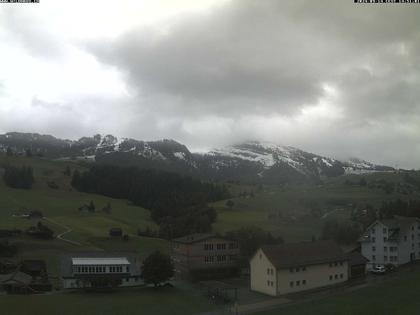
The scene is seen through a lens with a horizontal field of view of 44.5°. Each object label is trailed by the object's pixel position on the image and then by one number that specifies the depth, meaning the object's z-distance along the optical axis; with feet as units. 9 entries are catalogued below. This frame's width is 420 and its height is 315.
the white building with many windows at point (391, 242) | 271.69
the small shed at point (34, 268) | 244.07
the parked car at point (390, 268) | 251.78
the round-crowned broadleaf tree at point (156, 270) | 221.87
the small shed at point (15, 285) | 214.28
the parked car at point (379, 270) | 247.68
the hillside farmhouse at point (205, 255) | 256.52
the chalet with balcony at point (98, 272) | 227.40
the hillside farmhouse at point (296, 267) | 212.64
